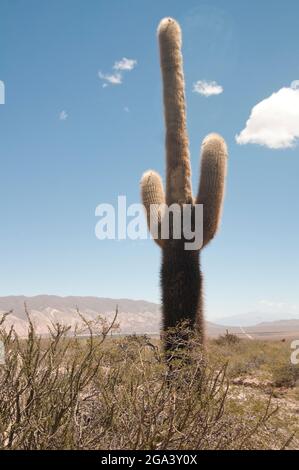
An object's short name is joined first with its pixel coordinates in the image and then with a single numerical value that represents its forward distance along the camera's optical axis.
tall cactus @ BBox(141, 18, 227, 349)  8.82
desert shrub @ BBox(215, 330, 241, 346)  19.77
